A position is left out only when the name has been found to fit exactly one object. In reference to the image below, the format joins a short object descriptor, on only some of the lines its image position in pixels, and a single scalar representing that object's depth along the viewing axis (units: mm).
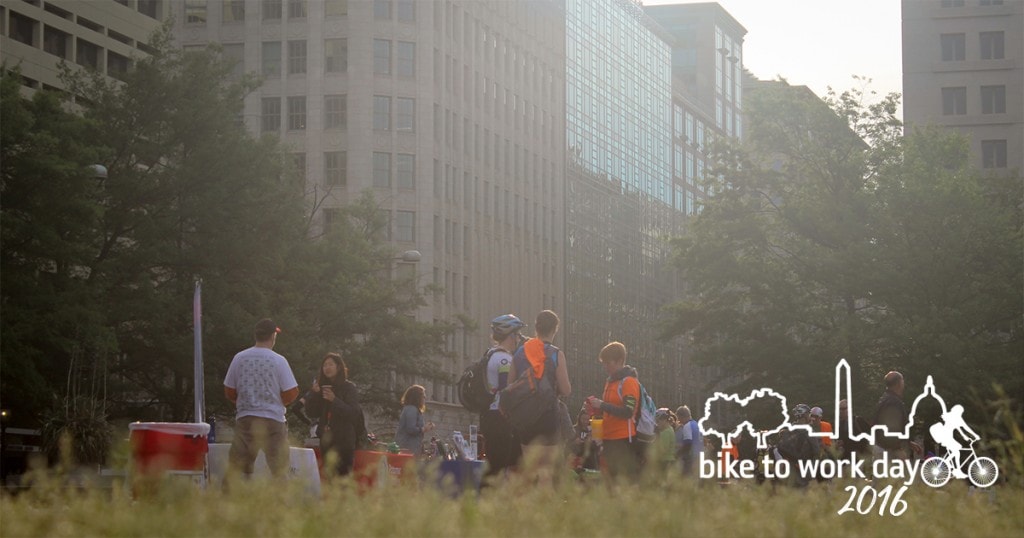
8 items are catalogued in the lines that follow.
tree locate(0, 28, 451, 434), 41688
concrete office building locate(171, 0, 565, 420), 95938
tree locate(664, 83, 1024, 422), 51594
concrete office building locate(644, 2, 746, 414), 145500
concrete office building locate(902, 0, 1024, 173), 99875
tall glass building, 118125
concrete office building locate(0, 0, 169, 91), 68938
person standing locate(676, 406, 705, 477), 24016
